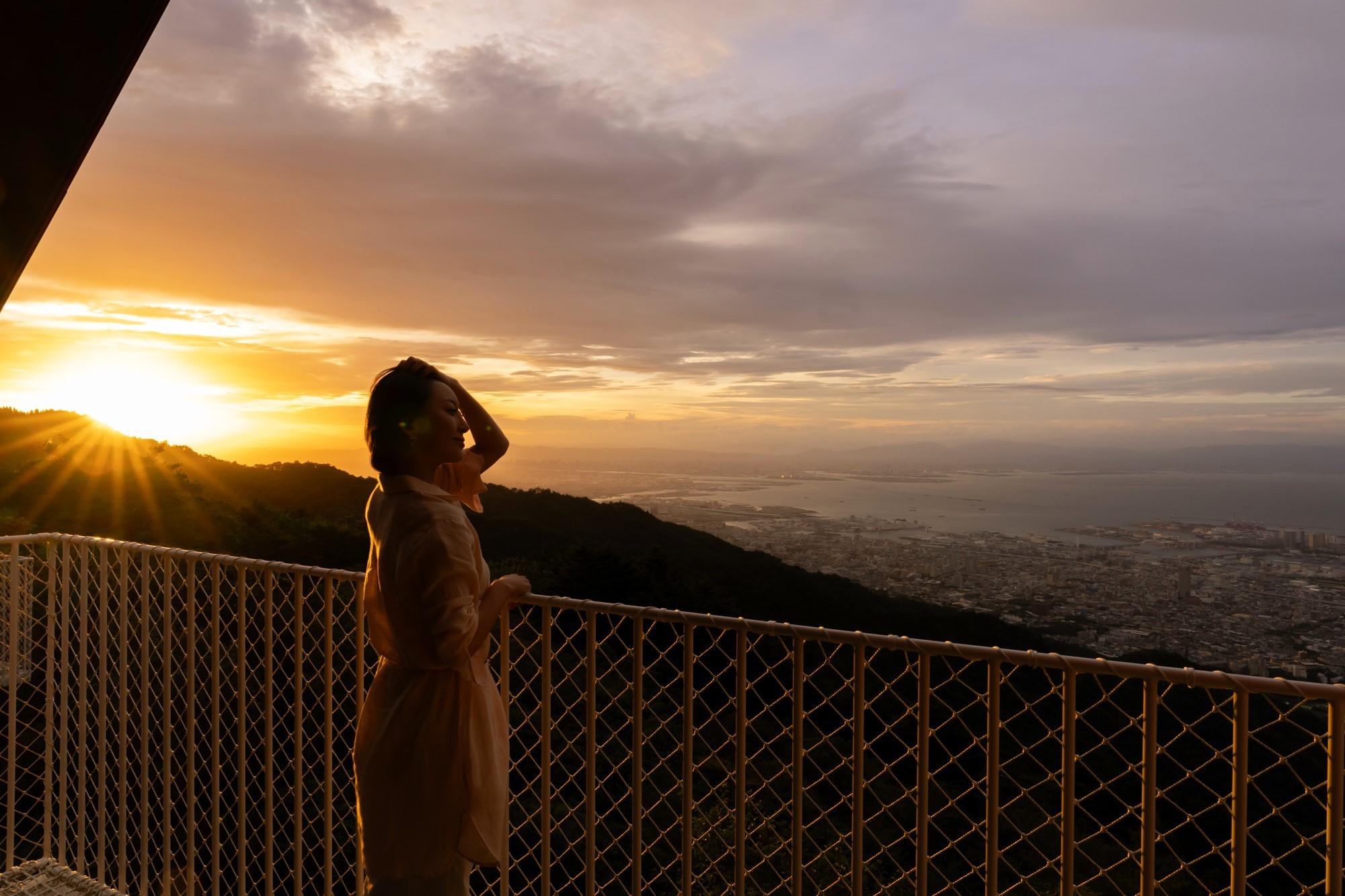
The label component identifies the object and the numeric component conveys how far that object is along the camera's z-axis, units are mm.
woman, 1783
